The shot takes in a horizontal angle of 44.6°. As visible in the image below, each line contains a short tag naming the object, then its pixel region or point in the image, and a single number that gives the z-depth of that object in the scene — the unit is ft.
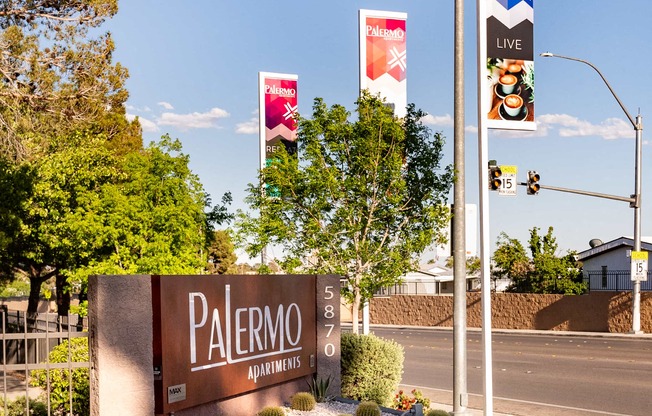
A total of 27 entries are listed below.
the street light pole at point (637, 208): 110.32
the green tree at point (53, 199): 79.77
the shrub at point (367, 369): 45.09
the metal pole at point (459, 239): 38.32
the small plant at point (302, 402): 35.91
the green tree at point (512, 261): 144.97
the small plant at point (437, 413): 35.01
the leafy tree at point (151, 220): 69.05
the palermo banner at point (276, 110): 61.93
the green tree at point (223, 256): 192.34
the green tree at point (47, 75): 69.46
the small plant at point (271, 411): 33.19
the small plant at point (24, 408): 37.63
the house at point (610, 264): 138.62
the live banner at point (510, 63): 37.63
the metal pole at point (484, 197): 35.47
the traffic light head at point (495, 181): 39.75
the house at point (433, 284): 189.78
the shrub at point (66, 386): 38.40
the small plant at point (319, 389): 38.96
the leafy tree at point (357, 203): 52.75
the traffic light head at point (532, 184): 98.02
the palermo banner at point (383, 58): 56.80
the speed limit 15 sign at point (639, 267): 109.91
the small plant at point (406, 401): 43.45
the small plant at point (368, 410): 34.73
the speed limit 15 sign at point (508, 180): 39.72
